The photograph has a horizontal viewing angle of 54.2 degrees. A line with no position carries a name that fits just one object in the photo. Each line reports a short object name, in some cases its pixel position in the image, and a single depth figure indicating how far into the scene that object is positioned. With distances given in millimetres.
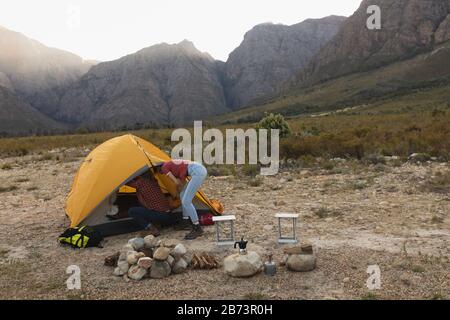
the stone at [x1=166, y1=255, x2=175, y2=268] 7254
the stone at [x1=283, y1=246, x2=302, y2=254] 7230
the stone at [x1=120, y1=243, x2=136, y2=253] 7723
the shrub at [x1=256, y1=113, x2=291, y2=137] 25109
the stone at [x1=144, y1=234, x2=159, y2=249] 7770
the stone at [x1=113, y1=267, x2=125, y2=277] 7312
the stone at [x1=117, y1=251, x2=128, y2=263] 7539
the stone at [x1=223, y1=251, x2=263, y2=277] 6945
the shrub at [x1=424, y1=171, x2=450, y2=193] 11827
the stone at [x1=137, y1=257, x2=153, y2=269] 7125
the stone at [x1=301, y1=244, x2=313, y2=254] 7216
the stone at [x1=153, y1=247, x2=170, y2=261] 7148
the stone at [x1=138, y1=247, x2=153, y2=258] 7521
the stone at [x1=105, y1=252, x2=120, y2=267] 7746
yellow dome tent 9656
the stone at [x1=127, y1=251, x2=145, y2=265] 7336
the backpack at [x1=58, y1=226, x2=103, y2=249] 8930
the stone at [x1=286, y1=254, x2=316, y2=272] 7059
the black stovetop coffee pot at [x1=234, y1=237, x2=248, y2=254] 7168
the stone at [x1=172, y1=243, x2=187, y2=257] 7402
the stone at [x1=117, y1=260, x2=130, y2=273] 7336
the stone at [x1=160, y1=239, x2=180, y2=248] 8922
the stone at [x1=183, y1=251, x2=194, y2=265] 7553
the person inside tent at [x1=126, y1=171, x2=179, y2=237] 9875
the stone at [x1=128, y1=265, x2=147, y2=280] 7074
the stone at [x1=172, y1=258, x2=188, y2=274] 7262
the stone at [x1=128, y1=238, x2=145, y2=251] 7794
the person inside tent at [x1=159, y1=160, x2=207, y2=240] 9234
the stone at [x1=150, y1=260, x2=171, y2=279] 7109
